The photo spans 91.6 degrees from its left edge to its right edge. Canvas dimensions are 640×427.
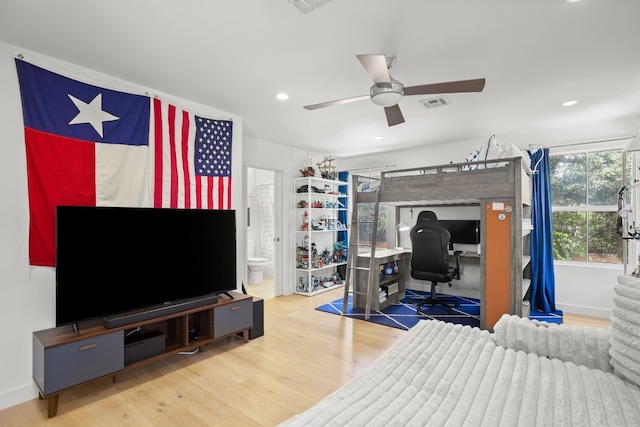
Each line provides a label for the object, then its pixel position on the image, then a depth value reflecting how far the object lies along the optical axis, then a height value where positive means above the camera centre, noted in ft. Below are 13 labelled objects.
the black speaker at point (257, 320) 11.15 -3.64
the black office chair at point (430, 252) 13.20 -1.39
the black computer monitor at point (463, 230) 16.01 -0.55
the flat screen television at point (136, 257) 7.48 -1.07
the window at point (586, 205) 13.62 +0.64
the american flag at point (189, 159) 10.03 +2.11
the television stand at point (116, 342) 6.88 -3.32
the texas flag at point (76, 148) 7.63 +1.93
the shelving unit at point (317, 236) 17.62 -0.97
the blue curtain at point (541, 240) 14.21 -0.95
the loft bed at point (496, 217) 10.76 +0.08
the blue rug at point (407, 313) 12.85 -4.19
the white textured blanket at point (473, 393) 3.40 -2.17
